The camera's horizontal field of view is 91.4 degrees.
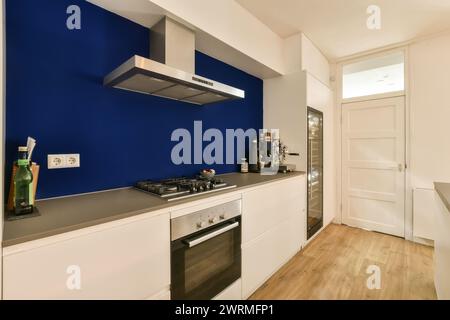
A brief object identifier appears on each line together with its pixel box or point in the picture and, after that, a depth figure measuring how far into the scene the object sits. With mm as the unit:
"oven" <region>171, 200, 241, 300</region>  1231
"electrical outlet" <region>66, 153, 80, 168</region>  1348
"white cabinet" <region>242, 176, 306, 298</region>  1713
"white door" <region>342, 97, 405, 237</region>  3000
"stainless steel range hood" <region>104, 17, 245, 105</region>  1306
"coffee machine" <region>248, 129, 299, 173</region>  2607
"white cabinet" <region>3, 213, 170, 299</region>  772
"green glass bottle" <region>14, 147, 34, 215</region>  980
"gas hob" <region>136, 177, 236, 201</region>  1322
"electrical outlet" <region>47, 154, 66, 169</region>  1283
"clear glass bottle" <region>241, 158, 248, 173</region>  2607
